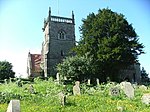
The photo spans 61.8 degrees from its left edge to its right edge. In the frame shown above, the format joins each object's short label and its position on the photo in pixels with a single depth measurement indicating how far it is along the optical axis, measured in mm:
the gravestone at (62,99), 5907
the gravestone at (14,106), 3824
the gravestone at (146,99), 5889
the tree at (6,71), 18452
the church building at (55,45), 20594
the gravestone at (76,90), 8111
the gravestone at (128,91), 7097
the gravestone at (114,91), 7296
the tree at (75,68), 13621
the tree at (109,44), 15925
